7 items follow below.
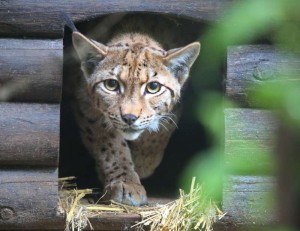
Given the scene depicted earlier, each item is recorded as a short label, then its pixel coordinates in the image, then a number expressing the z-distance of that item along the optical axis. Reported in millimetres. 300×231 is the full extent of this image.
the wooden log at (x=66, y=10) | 7180
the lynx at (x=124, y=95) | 7879
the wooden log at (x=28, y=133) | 7266
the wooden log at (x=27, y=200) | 7297
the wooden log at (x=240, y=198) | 7465
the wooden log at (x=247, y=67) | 7426
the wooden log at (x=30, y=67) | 7219
